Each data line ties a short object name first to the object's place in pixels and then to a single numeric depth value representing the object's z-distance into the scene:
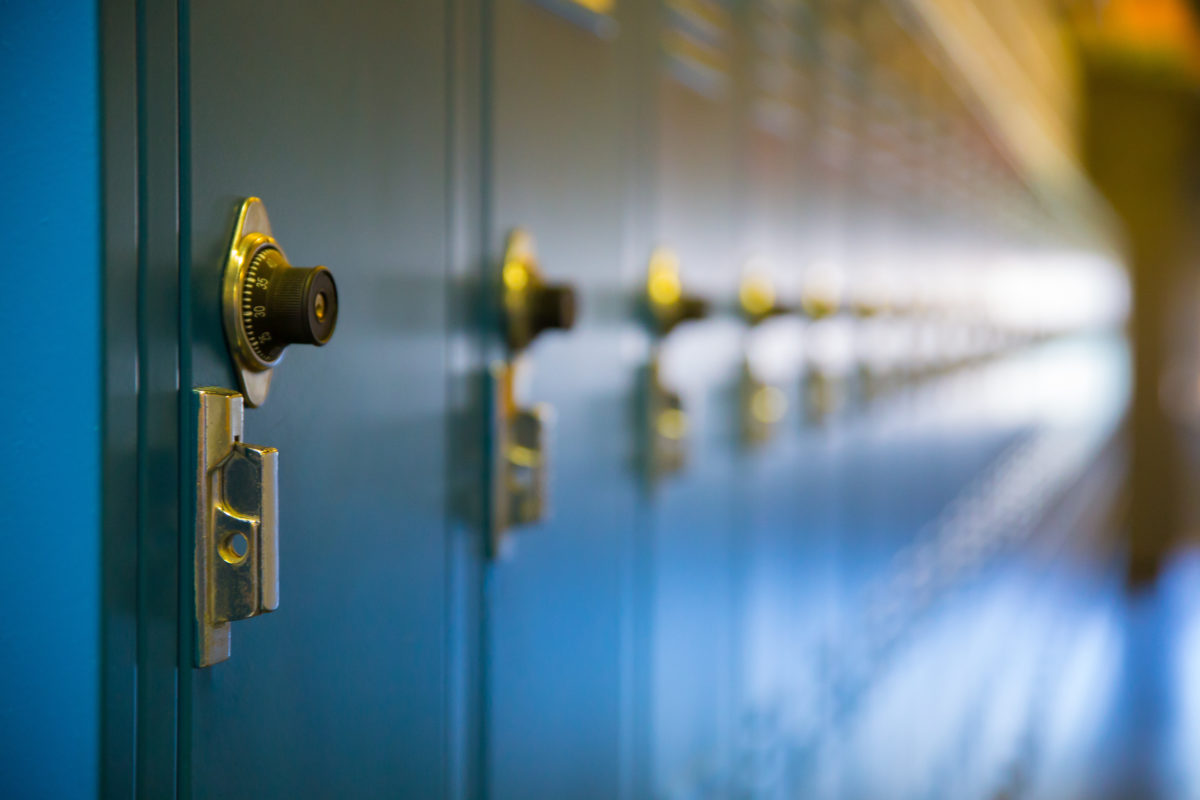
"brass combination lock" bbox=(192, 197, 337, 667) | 0.57
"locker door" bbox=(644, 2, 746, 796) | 1.31
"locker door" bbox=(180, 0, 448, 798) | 0.59
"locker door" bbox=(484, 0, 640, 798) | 0.95
